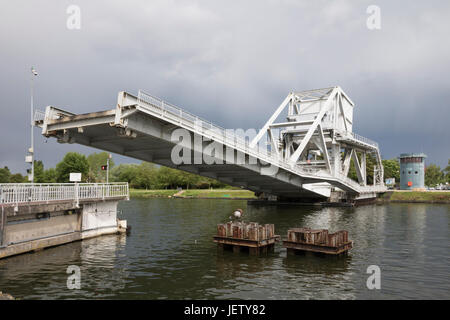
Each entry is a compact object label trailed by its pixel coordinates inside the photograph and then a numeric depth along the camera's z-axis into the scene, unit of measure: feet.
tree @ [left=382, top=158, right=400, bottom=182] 359.87
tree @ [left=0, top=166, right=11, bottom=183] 382.28
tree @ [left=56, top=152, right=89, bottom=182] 284.00
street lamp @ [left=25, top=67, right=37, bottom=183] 72.84
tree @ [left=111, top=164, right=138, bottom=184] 449.89
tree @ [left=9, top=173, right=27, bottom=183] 374.61
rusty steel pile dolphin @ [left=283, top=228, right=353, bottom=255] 57.57
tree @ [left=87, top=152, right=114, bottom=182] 482.41
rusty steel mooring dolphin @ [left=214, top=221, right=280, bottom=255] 61.72
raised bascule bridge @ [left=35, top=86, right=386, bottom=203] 73.67
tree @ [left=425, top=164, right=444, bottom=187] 364.99
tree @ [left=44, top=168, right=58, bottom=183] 338.75
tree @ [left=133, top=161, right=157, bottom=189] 409.28
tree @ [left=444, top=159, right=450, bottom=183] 308.17
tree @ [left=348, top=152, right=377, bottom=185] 289.94
